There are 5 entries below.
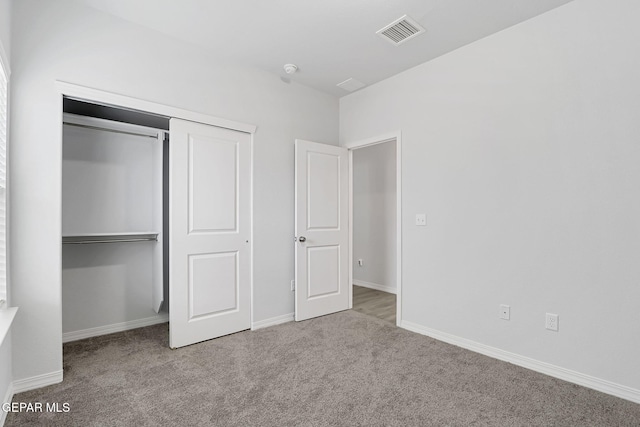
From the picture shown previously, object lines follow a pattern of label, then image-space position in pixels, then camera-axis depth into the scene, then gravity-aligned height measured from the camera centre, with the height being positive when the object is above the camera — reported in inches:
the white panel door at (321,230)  135.9 -6.9
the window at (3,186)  72.3 +6.6
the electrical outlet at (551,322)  89.7 -31.0
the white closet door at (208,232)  107.3 -6.4
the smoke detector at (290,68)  123.1 +57.4
